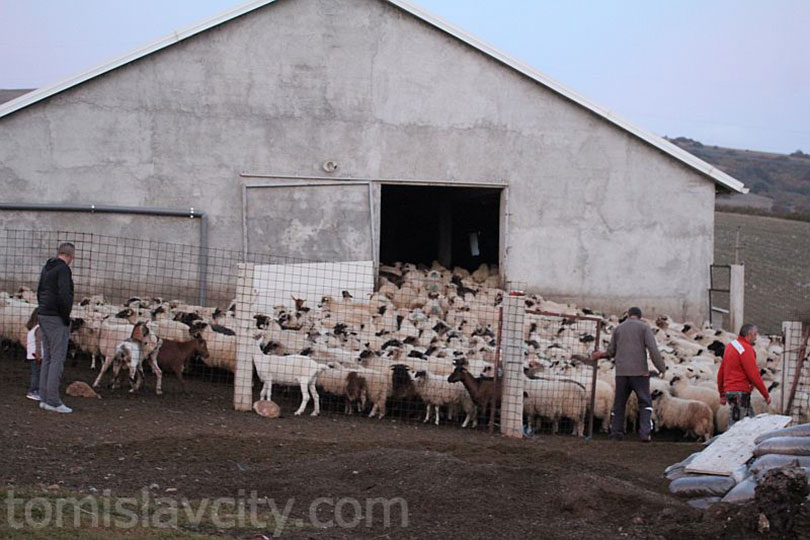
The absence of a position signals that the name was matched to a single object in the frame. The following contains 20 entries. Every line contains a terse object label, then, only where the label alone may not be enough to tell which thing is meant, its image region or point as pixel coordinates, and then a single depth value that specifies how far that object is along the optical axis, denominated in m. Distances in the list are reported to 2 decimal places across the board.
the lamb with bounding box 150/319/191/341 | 16.67
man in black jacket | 11.76
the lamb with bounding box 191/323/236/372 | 15.96
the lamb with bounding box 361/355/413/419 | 14.21
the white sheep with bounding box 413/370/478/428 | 14.06
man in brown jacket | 13.30
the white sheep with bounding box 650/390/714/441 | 14.33
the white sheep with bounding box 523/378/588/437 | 14.07
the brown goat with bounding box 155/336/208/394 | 14.56
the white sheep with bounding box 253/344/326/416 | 14.04
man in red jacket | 12.57
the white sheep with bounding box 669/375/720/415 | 14.85
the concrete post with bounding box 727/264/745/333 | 22.67
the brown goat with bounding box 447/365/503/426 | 13.78
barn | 20.14
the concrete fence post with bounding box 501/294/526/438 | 13.34
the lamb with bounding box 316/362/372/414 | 14.17
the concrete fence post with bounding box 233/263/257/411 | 13.77
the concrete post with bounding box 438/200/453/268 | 30.17
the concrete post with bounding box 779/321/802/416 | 13.36
